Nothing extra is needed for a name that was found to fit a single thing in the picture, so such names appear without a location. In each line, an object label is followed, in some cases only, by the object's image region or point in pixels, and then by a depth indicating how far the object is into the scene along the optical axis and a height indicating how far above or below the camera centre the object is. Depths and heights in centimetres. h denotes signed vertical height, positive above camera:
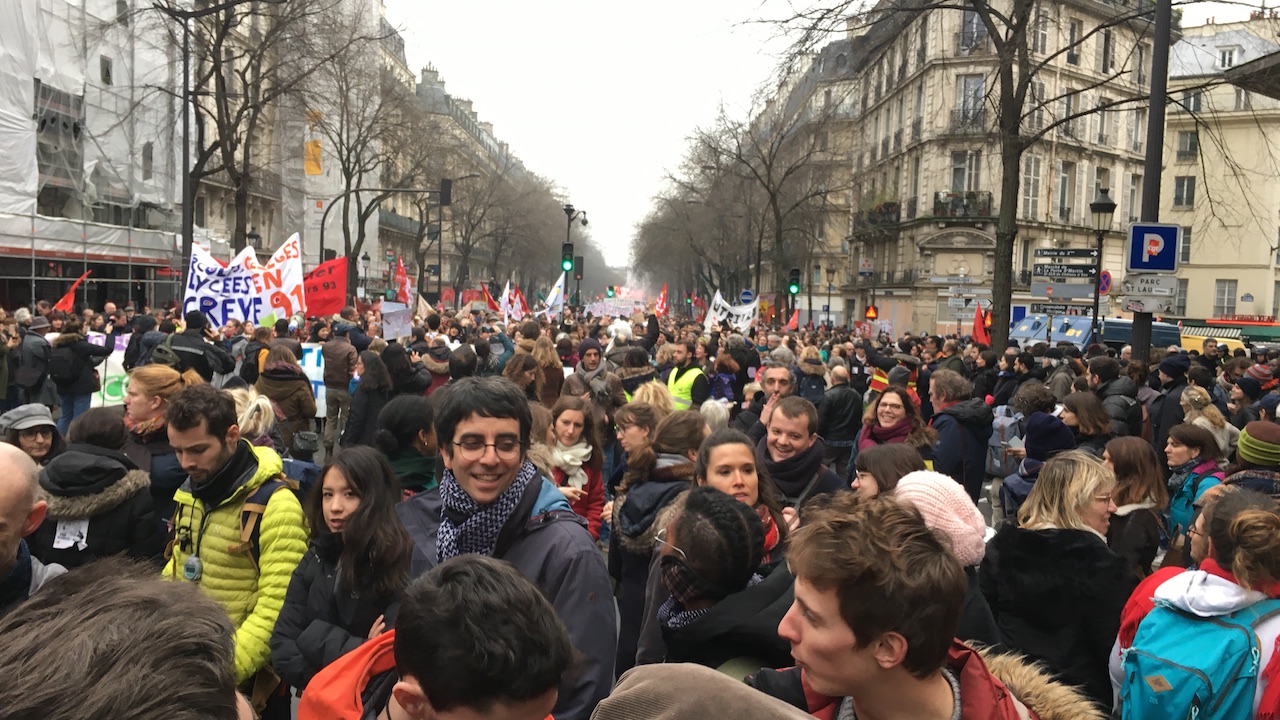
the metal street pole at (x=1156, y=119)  988 +199
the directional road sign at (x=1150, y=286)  1009 +27
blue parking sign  1013 +68
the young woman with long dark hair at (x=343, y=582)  325 -100
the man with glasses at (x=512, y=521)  273 -70
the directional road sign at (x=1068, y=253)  1772 +105
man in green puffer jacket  364 -91
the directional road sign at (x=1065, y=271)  1822 +72
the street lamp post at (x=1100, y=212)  1878 +194
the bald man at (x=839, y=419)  859 -103
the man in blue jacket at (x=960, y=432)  680 -89
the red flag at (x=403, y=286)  2809 +14
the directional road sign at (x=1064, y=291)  1870 +37
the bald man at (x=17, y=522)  266 -67
